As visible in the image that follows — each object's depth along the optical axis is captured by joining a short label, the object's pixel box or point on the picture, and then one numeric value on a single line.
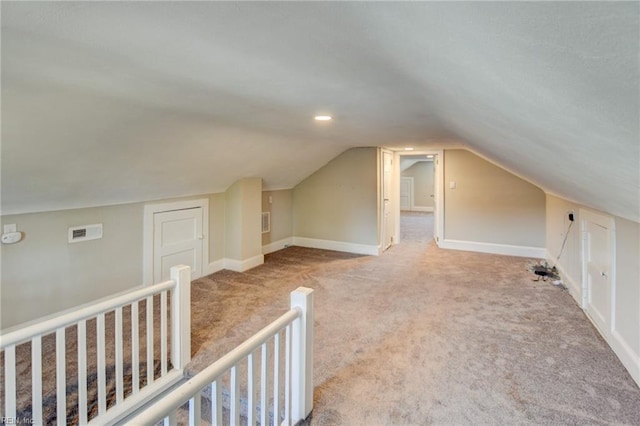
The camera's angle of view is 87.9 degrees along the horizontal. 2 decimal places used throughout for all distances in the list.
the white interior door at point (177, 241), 3.72
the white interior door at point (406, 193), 11.71
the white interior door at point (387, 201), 5.60
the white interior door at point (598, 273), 2.56
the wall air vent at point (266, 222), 5.46
